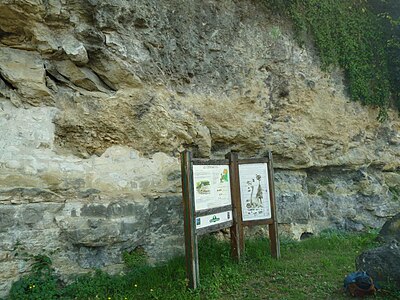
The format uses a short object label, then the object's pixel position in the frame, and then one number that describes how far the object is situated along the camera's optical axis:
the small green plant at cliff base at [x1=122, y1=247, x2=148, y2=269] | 5.32
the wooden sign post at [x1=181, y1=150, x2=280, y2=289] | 4.70
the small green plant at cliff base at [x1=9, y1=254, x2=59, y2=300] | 4.42
